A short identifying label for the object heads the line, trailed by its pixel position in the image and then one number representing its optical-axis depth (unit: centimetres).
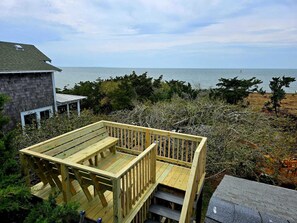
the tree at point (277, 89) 1023
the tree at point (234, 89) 1027
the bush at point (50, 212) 235
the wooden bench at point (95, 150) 406
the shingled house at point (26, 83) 823
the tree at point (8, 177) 222
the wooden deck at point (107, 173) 315
